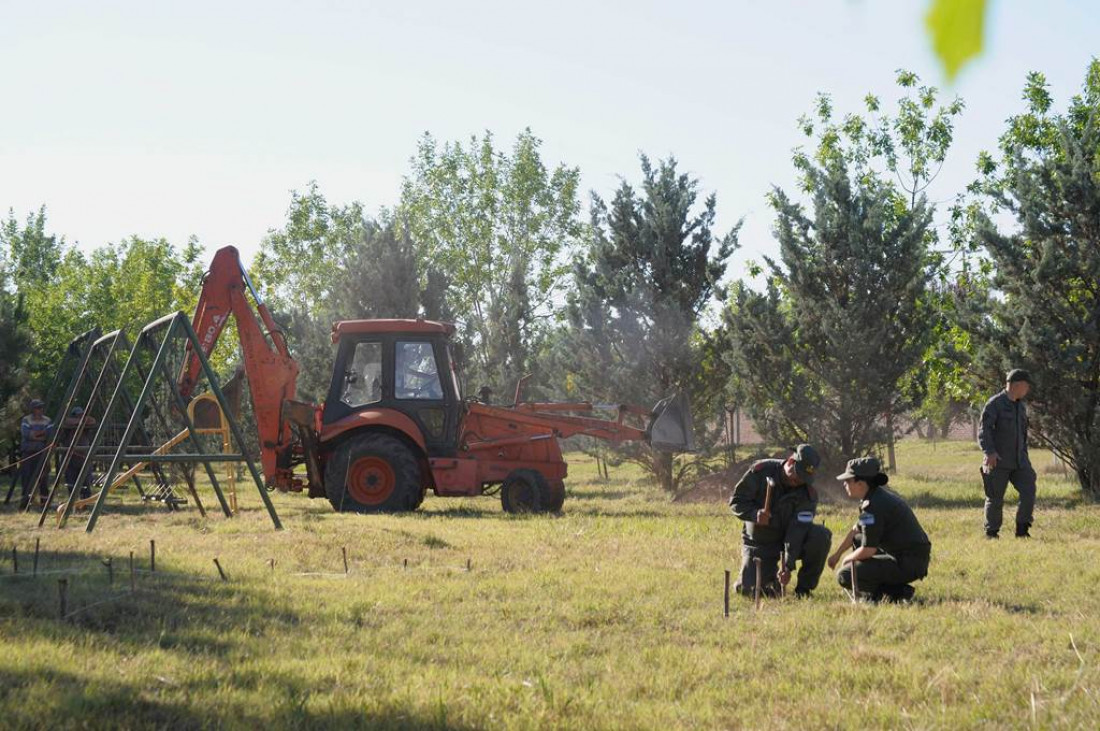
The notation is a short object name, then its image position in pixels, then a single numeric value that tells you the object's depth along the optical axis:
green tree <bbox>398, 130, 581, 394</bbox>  49.88
